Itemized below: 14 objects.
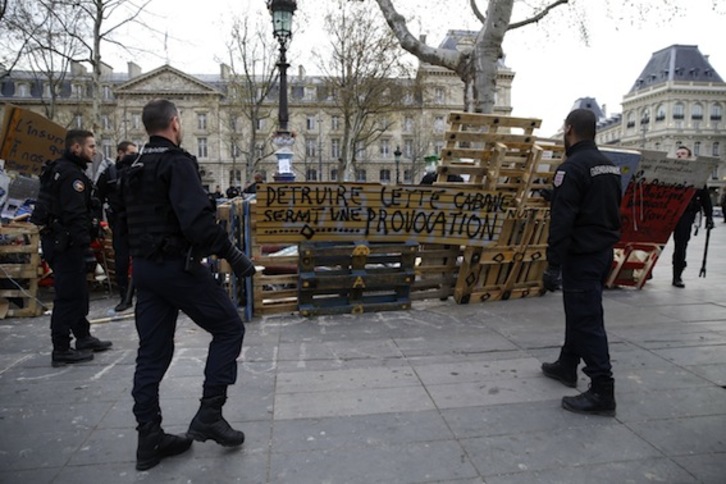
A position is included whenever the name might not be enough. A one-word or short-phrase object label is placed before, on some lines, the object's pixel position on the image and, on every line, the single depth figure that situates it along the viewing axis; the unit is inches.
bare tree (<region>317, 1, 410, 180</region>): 1157.7
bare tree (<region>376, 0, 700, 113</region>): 407.8
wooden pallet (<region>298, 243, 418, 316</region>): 229.0
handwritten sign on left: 262.1
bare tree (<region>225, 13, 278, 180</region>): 1278.3
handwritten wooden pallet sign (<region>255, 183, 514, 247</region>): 225.3
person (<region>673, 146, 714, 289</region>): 295.1
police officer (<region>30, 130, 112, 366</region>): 170.7
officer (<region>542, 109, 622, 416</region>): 130.3
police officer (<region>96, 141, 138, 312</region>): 226.1
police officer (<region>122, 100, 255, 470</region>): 103.0
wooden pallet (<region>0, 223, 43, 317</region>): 236.8
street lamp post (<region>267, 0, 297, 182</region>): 419.8
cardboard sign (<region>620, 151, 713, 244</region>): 277.4
